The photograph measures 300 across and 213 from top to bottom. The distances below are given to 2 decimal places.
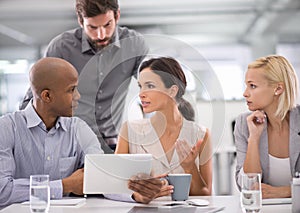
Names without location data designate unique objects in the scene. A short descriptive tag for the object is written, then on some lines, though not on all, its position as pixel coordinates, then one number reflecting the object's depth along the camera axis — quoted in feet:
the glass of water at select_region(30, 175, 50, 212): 8.05
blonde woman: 10.48
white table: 8.55
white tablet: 9.10
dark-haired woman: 9.53
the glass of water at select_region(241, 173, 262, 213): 8.04
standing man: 10.34
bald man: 10.15
